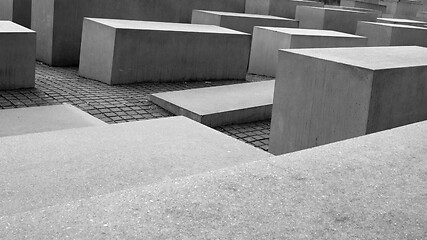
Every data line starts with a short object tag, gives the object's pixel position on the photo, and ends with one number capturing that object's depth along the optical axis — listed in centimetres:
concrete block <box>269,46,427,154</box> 468
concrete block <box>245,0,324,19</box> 1527
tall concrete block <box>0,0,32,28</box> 1142
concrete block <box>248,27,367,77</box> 1005
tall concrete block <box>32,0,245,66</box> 995
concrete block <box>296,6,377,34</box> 1430
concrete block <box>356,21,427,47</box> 1272
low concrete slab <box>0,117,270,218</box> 289
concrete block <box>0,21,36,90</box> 731
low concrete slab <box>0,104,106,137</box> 528
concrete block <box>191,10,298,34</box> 1186
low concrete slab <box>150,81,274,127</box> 659
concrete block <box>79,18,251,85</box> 845
